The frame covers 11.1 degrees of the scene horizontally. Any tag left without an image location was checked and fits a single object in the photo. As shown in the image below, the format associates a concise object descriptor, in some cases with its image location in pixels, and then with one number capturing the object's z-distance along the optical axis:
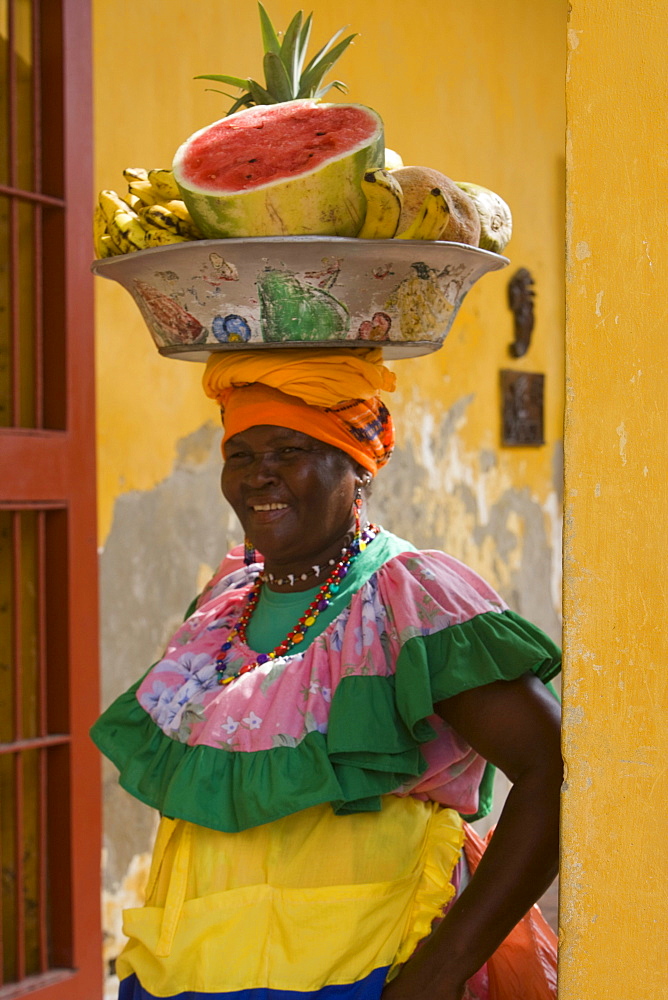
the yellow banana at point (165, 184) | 3.79
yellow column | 3.17
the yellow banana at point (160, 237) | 3.69
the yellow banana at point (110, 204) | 3.77
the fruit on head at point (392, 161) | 3.81
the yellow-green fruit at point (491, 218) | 3.76
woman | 3.63
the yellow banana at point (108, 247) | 3.76
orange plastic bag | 3.72
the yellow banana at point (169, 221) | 3.70
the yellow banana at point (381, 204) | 3.60
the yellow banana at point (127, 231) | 3.71
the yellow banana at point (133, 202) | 3.83
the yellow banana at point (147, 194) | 3.80
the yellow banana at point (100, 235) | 3.78
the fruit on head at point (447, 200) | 3.65
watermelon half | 3.63
